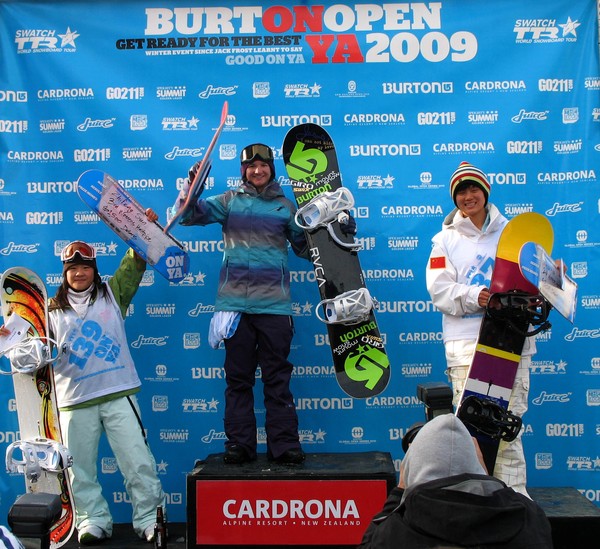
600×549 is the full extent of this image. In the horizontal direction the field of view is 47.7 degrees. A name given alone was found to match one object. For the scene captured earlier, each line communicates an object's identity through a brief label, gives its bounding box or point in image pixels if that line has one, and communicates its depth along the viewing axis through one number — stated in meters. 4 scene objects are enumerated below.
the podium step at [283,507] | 3.25
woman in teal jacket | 3.56
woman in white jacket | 3.32
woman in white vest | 3.54
